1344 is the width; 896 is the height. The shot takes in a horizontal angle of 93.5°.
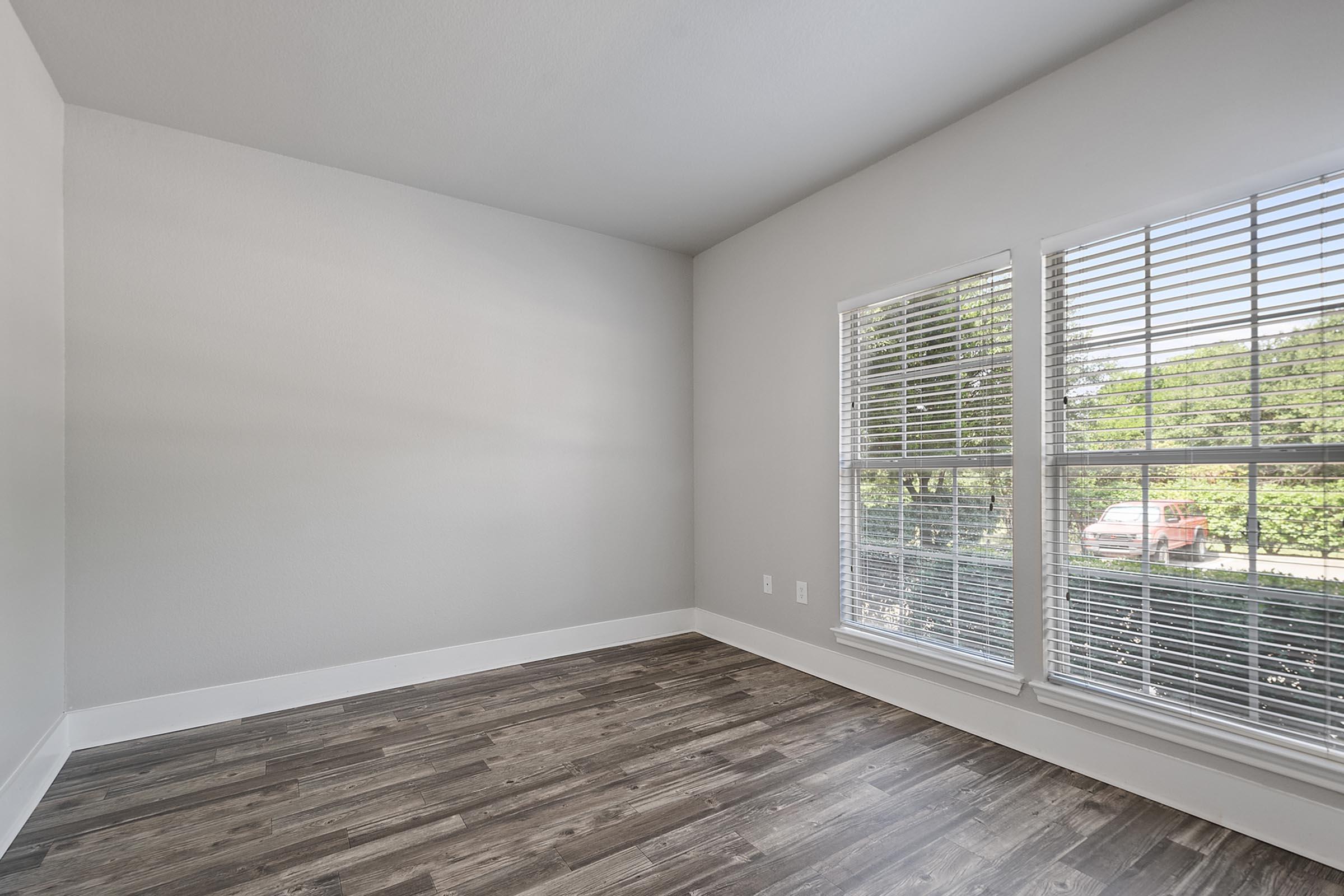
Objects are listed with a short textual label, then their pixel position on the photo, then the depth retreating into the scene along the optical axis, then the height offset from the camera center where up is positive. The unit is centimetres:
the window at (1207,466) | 185 -7
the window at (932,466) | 269 -9
